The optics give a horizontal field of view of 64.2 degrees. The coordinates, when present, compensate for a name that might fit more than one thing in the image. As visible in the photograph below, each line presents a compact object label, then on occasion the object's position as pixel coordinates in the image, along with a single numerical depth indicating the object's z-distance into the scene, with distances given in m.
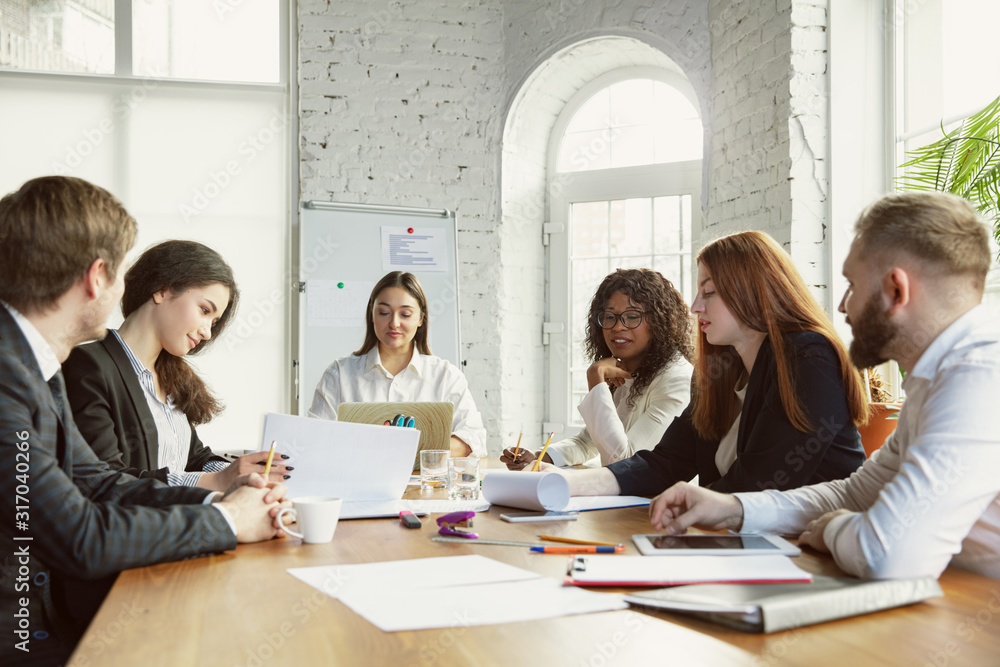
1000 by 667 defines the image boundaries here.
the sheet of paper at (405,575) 1.01
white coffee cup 1.27
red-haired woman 1.59
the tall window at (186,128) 4.18
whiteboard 4.11
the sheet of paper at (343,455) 1.57
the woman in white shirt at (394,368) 3.12
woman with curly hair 2.57
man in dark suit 1.05
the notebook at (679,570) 1.00
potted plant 2.40
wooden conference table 0.77
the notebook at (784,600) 0.83
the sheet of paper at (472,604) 0.88
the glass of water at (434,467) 1.83
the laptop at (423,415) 2.15
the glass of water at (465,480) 1.75
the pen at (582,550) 1.21
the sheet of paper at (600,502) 1.61
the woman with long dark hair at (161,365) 1.72
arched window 4.33
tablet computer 1.15
